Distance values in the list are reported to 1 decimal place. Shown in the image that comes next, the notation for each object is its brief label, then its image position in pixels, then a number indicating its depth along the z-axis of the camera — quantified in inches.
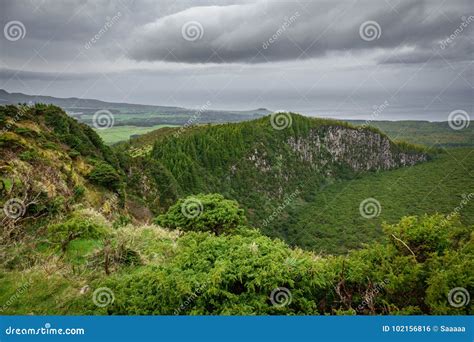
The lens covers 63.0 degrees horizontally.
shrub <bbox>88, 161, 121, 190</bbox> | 956.0
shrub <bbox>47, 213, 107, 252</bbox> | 394.9
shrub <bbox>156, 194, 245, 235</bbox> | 522.6
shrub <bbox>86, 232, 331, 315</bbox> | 260.5
